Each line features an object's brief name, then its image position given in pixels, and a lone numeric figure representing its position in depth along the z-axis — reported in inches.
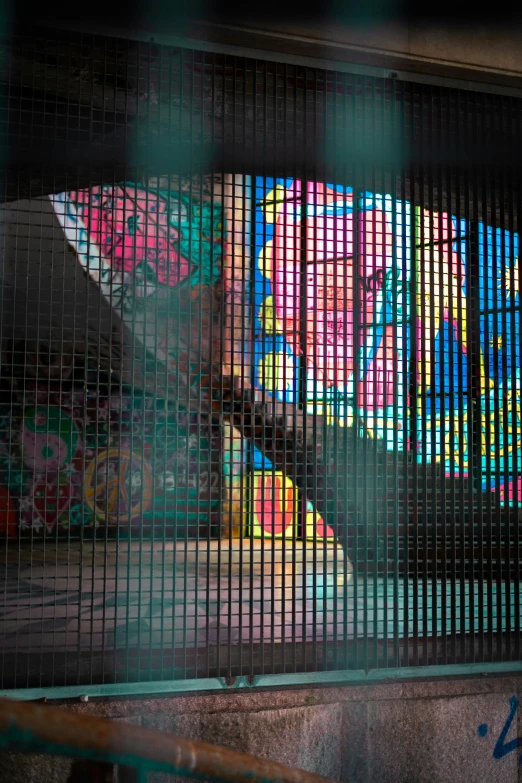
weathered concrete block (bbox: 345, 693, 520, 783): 173.6
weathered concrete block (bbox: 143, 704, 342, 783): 162.9
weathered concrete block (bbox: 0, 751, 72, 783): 152.8
